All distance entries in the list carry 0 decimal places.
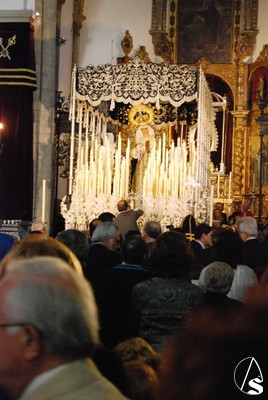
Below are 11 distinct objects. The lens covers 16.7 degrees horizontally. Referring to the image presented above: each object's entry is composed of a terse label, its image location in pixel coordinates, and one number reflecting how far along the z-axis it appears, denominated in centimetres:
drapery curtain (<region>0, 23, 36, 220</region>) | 1616
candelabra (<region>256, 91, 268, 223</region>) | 2075
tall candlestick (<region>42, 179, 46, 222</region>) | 1602
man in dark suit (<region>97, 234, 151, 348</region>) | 555
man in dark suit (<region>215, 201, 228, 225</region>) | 1754
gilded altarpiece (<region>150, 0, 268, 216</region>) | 2441
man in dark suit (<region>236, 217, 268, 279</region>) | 806
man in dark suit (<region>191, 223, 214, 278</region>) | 833
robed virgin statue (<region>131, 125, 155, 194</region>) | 1806
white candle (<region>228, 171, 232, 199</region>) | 2218
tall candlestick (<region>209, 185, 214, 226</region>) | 1616
